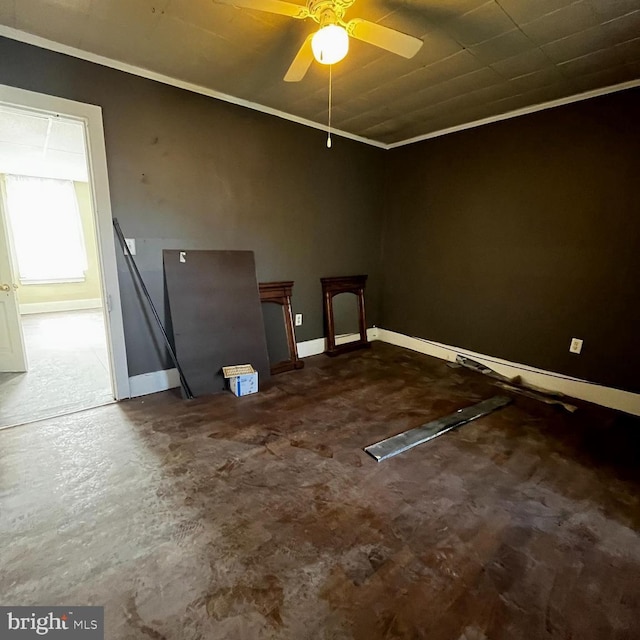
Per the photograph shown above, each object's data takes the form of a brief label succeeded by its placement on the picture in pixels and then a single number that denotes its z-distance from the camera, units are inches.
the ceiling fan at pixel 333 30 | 58.0
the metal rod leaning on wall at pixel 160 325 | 108.8
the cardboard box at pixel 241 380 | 115.3
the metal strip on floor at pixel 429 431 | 87.3
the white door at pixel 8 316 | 120.6
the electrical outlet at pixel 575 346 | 118.6
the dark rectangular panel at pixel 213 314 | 114.7
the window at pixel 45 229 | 234.2
